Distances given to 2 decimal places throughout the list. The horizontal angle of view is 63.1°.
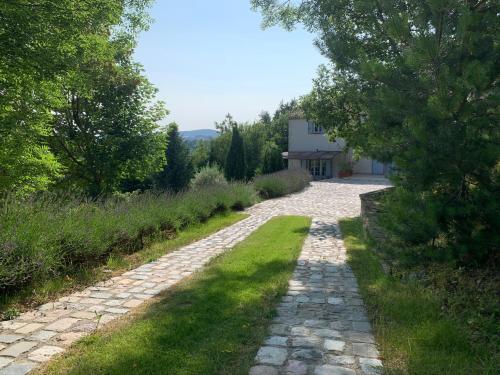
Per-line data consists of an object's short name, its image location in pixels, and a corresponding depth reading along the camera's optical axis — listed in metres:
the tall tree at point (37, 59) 6.83
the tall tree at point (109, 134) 17.39
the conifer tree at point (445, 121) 4.86
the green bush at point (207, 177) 23.70
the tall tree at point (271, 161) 38.22
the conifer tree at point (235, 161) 31.55
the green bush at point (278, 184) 22.53
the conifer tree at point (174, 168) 24.01
